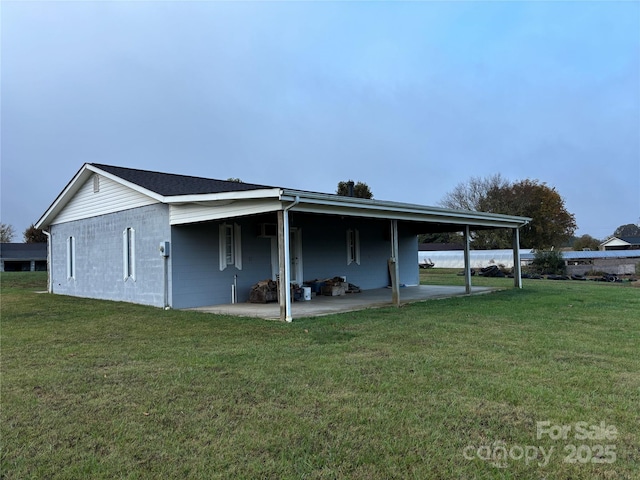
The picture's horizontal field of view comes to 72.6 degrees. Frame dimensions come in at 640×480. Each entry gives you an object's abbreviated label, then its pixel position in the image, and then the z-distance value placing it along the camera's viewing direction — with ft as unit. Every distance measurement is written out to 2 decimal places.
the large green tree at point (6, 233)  180.96
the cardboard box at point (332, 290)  42.96
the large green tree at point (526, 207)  133.28
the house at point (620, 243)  201.57
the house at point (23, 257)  140.97
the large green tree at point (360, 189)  125.08
